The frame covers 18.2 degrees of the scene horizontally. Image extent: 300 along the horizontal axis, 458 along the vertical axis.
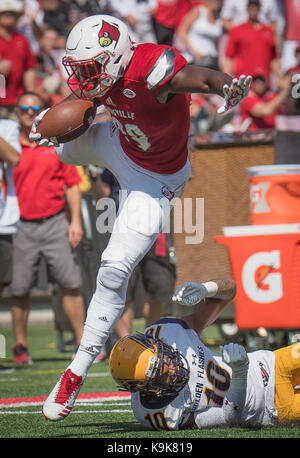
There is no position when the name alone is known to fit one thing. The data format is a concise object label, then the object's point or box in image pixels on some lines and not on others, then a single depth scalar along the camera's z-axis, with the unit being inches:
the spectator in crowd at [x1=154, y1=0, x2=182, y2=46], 447.8
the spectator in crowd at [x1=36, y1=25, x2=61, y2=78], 445.4
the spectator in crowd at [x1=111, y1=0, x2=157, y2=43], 450.6
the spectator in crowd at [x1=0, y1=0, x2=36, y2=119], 407.2
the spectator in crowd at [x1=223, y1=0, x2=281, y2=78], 428.8
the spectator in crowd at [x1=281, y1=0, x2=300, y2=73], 430.9
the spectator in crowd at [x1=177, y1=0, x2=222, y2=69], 441.4
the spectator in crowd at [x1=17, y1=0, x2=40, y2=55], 459.5
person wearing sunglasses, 280.4
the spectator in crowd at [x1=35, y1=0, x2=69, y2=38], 455.5
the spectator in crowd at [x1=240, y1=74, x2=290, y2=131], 391.2
